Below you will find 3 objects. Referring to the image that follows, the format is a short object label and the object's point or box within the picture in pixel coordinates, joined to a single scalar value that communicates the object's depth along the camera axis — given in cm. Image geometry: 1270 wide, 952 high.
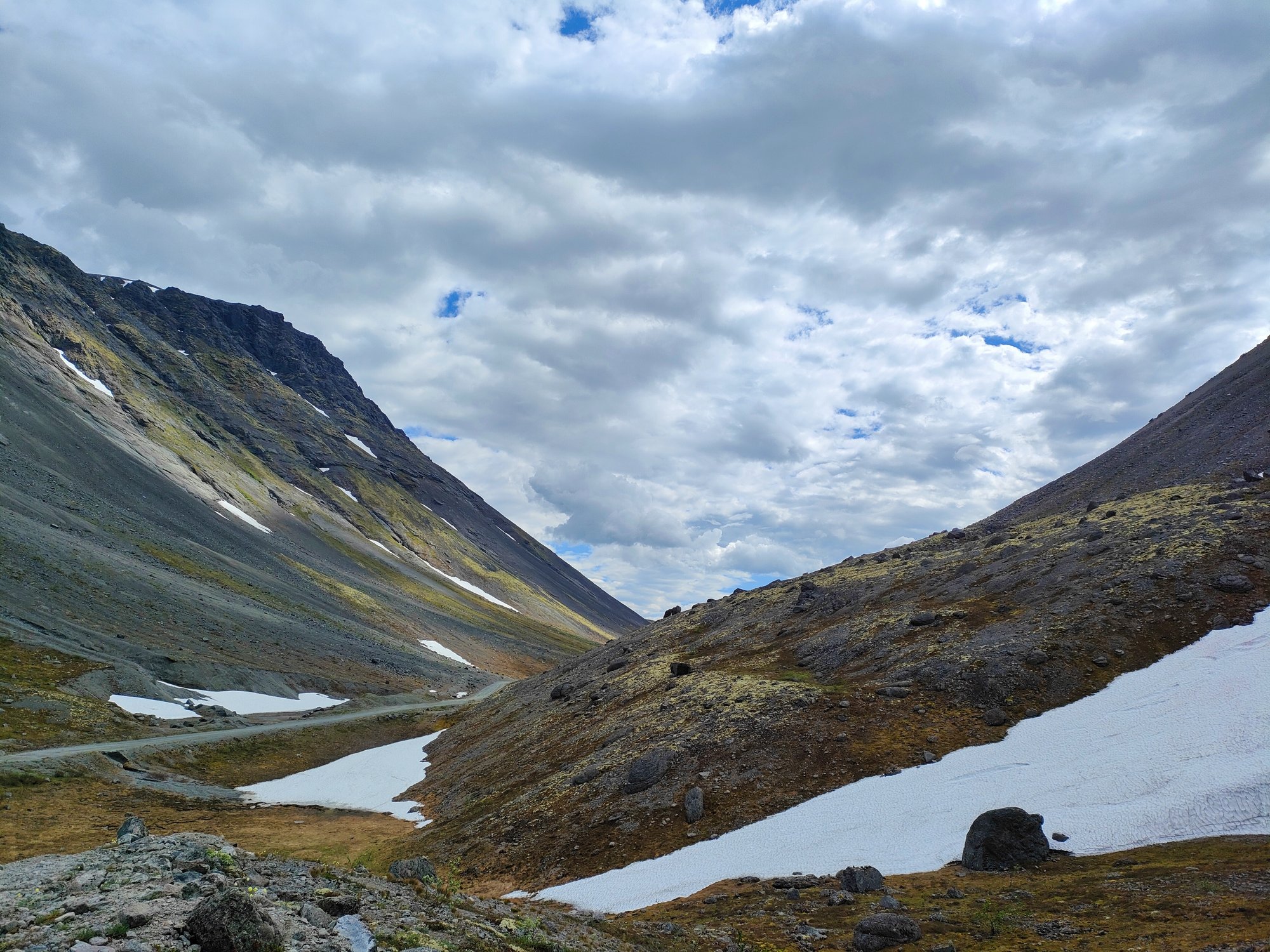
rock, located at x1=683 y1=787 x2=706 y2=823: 2702
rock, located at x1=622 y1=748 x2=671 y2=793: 3052
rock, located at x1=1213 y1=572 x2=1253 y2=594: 3241
